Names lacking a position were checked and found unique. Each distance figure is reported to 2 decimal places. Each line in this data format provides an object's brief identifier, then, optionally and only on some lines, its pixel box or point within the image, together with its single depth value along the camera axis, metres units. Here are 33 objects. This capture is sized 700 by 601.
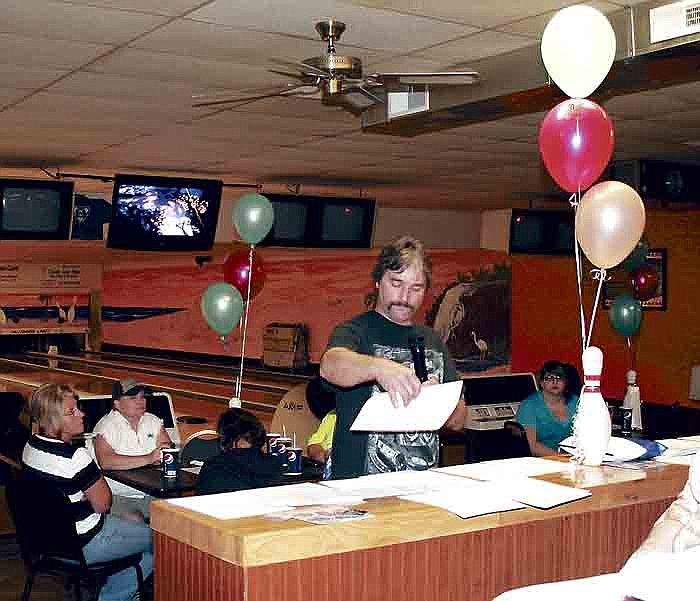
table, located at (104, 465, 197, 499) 4.35
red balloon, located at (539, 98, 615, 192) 2.68
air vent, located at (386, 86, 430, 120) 3.77
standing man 2.61
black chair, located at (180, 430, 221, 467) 4.90
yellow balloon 2.74
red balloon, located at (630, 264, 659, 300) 7.38
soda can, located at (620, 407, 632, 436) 5.48
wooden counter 1.90
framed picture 8.13
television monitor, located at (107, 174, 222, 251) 6.29
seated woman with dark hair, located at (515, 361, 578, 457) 5.31
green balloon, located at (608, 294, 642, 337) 6.75
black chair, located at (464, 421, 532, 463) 5.24
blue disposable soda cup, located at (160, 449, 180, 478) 4.54
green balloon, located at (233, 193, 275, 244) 5.30
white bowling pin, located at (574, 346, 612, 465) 2.44
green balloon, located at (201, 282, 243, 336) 5.20
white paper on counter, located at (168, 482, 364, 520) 2.03
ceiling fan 3.11
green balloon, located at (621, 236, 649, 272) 6.76
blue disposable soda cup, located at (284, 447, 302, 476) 4.56
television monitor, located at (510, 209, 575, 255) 8.44
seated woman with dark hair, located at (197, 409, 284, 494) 3.65
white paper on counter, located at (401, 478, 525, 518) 2.12
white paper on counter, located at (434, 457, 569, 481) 2.45
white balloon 2.55
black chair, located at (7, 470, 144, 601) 3.86
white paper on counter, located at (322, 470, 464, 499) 2.25
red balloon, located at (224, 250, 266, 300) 6.16
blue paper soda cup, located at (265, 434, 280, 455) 4.63
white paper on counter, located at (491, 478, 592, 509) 2.20
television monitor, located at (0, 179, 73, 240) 5.96
